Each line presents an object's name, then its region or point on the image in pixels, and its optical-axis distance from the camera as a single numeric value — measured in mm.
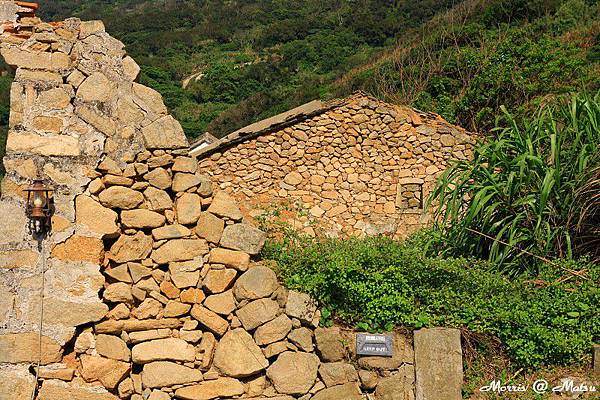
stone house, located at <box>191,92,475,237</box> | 13531
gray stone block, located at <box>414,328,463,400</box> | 5660
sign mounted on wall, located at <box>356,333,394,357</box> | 5781
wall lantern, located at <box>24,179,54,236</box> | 5590
